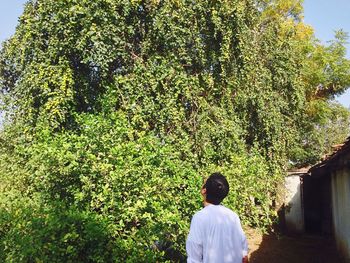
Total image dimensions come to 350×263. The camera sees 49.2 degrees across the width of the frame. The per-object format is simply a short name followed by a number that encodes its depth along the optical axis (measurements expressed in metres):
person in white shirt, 2.92
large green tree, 5.69
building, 9.20
